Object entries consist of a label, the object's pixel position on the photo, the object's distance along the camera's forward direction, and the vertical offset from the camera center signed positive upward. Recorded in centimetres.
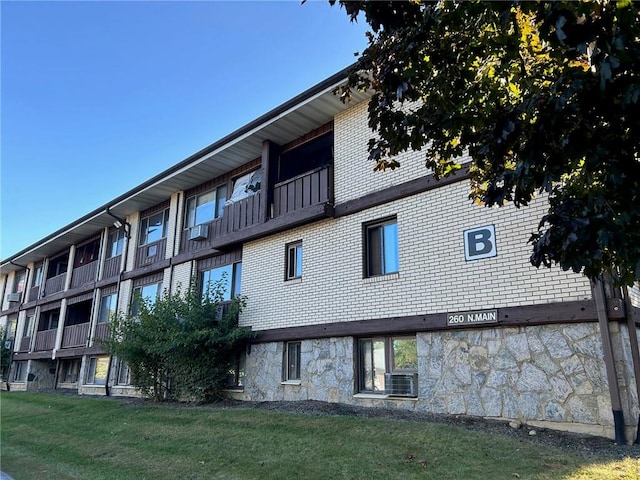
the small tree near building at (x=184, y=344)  1248 +75
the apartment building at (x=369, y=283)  736 +187
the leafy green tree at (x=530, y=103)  329 +223
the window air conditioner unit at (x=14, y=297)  2931 +440
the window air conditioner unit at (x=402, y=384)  917 -17
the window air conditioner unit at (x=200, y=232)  1542 +435
